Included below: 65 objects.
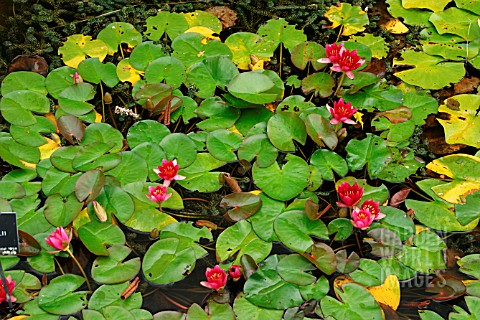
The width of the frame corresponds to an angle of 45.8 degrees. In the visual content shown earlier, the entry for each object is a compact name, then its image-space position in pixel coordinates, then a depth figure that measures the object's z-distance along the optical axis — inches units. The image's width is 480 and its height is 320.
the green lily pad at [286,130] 102.4
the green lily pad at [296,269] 84.0
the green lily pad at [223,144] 101.6
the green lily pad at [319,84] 114.5
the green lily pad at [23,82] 112.1
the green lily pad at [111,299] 81.4
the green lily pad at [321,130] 101.1
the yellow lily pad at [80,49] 119.4
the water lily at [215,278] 82.7
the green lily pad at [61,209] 90.0
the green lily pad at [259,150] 99.6
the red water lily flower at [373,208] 90.4
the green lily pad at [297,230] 88.4
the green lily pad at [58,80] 112.2
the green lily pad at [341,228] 90.8
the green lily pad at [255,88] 106.7
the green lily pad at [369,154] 101.0
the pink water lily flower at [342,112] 103.1
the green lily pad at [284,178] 95.2
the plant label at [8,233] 75.4
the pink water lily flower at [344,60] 109.0
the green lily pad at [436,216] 93.4
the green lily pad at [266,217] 90.2
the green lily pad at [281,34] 125.6
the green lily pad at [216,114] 106.9
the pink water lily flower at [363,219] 88.7
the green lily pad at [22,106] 106.1
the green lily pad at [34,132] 102.5
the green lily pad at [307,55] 119.9
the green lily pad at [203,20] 127.7
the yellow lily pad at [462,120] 107.3
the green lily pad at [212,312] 80.4
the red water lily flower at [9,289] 80.0
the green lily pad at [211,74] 113.1
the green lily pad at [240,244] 88.1
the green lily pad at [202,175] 97.6
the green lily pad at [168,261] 85.1
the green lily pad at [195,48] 119.1
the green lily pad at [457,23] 126.7
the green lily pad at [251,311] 80.4
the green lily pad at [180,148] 100.0
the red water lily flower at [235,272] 84.8
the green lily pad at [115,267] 84.6
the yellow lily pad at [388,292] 83.1
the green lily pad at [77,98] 108.5
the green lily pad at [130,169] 96.7
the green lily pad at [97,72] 115.3
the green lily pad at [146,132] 103.3
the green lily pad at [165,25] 125.7
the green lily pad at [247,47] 121.0
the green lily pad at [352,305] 80.2
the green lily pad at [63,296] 80.9
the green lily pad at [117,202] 91.9
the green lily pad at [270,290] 81.5
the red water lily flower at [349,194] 90.3
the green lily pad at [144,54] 117.6
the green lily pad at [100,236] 87.0
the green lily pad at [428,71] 117.5
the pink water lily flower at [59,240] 84.6
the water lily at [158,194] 91.7
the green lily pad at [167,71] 114.0
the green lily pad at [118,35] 123.5
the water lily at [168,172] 94.6
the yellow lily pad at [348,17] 130.7
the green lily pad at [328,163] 99.6
